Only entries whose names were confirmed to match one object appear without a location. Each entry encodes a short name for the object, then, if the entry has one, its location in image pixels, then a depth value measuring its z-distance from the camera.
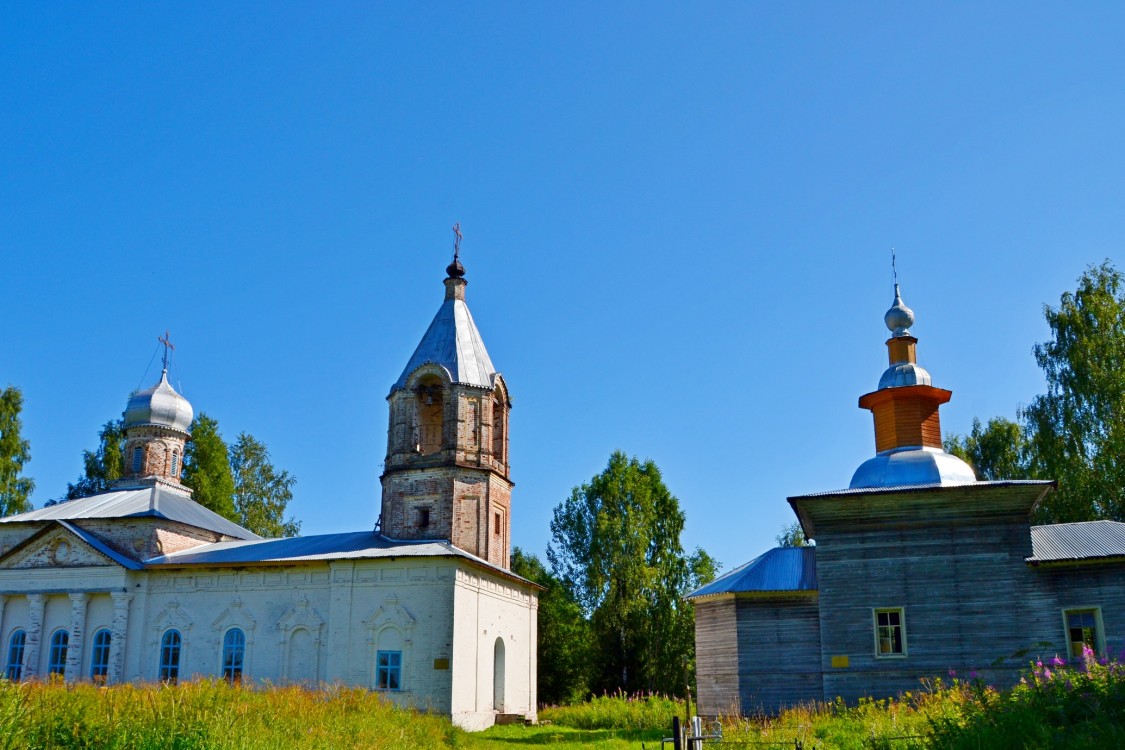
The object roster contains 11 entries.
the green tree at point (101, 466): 40.84
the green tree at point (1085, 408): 28.03
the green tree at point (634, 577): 33.56
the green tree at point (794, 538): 43.99
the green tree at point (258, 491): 42.38
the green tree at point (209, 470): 39.28
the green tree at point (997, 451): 33.34
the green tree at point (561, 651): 35.56
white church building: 24.00
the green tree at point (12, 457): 35.56
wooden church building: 17.89
